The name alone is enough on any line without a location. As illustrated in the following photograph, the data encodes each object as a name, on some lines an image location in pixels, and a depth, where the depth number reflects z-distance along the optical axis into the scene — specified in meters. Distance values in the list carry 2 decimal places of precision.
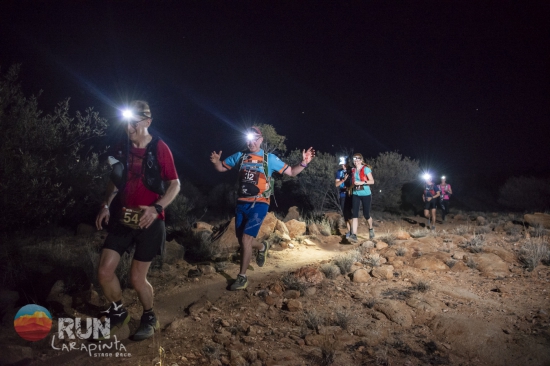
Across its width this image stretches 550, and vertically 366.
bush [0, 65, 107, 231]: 7.40
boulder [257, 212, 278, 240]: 8.44
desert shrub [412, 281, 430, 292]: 4.59
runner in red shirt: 3.05
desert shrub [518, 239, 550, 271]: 5.38
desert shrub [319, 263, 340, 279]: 5.17
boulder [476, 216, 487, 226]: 12.22
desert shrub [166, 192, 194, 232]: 13.02
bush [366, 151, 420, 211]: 19.47
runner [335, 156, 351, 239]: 8.66
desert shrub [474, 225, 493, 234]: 8.88
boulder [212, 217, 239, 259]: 7.29
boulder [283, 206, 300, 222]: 11.86
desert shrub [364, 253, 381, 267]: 5.68
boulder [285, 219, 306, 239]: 9.18
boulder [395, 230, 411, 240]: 8.02
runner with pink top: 13.47
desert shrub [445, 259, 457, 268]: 5.66
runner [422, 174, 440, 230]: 11.83
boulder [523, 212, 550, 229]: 9.10
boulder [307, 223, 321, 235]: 9.57
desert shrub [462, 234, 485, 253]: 6.28
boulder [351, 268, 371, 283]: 5.02
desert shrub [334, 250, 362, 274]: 5.46
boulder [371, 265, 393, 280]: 5.15
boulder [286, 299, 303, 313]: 3.94
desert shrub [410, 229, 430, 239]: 8.48
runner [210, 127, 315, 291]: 4.64
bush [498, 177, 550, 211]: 22.26
